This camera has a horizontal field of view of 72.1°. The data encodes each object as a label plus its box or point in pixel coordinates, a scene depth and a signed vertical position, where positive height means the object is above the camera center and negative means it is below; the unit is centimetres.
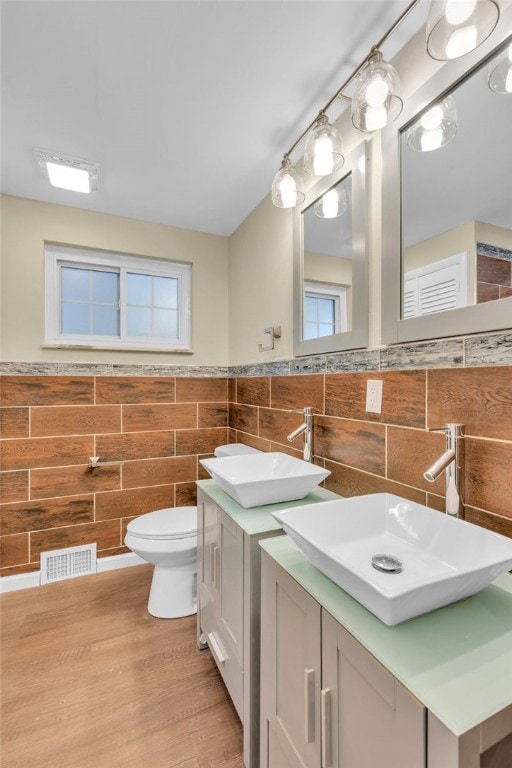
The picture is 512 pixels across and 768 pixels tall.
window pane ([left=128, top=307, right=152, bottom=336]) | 256 +47
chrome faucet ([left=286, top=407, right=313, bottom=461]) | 159 -21
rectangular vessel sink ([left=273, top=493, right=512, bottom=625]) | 62 -38
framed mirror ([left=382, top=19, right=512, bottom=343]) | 95 +56
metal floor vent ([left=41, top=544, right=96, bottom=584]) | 220 -114
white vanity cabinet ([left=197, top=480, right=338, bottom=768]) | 107 -73
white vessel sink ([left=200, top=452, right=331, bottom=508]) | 124 -37
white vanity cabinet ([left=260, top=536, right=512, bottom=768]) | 50 -49
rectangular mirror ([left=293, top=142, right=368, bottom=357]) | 138 +55
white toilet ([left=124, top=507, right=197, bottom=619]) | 180 -92
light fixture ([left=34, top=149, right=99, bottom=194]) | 182 +116
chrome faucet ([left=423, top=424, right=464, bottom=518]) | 95 -23
